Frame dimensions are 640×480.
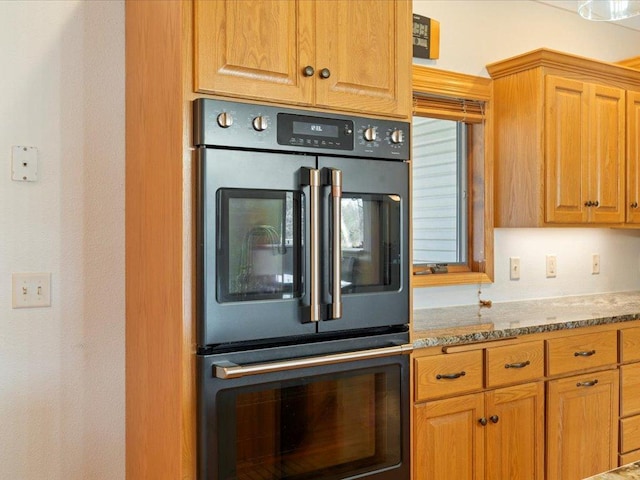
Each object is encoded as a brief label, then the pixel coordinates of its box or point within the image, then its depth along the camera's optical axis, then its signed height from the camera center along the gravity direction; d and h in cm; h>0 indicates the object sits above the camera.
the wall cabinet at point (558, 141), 289 +49
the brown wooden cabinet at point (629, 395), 276 -73
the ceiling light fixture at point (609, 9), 169 +66
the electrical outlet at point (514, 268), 320 -16
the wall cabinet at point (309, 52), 162 +55
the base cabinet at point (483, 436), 215 -75
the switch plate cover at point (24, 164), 191 +24
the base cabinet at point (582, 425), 251 -82
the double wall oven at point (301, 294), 160 -16
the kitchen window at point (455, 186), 296 +26
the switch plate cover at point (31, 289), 192 -17
